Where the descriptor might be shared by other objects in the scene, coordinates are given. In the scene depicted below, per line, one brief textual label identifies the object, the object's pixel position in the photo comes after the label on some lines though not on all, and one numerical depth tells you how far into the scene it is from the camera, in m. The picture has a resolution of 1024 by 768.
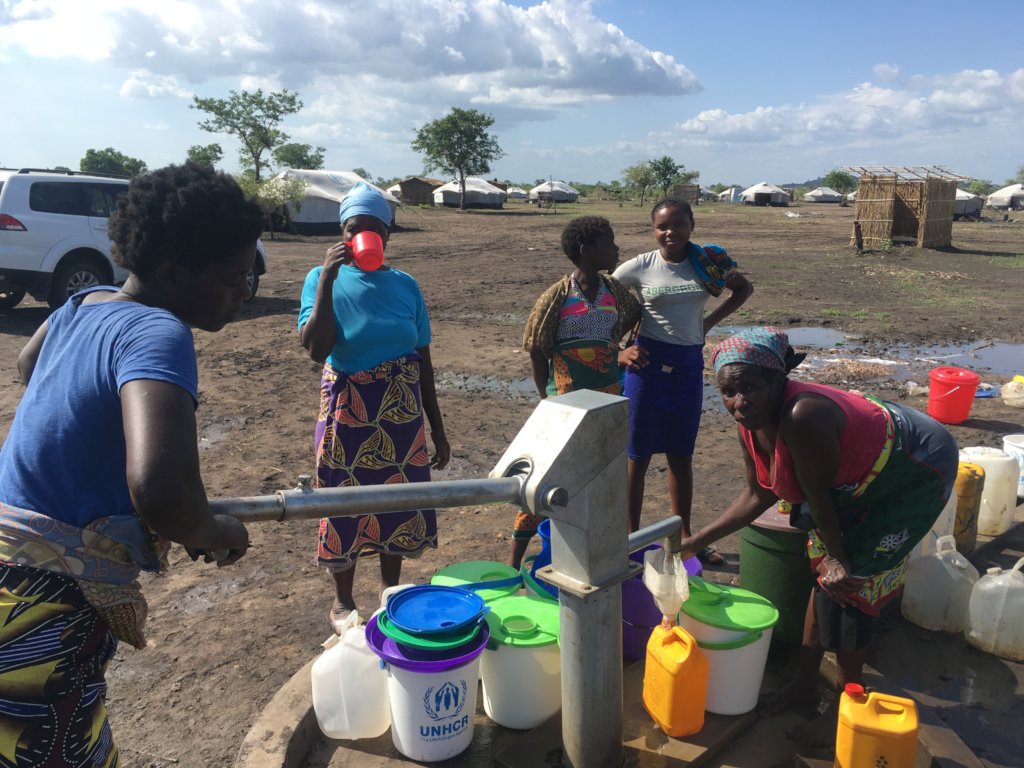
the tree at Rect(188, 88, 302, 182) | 41.06
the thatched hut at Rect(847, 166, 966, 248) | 19.97
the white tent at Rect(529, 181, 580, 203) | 58.19
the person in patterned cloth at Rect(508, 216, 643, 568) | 3.66
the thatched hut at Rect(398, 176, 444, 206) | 45.53
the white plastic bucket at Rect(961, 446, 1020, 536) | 4.10
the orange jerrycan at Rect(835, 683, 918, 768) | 2.11
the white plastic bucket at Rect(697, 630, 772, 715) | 2.46
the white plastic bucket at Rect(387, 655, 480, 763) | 2.23
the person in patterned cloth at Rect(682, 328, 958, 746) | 2.30
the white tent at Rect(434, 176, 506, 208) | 42.91
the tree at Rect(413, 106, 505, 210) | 44.75
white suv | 9.50
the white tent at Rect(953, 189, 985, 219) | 37.85
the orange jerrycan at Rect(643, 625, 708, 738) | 2.31
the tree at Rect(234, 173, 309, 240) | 23.59
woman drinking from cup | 3.01
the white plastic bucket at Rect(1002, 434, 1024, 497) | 4.55
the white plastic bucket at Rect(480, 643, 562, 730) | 2.38
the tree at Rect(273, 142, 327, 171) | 55.22
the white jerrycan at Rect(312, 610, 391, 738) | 2.40
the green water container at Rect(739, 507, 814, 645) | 2.96
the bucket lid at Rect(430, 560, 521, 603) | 2.75
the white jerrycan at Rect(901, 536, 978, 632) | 3.29
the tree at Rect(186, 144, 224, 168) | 47.44
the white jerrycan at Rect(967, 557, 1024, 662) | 3.08
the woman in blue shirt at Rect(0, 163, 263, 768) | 1.35
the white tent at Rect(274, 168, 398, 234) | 26.27
